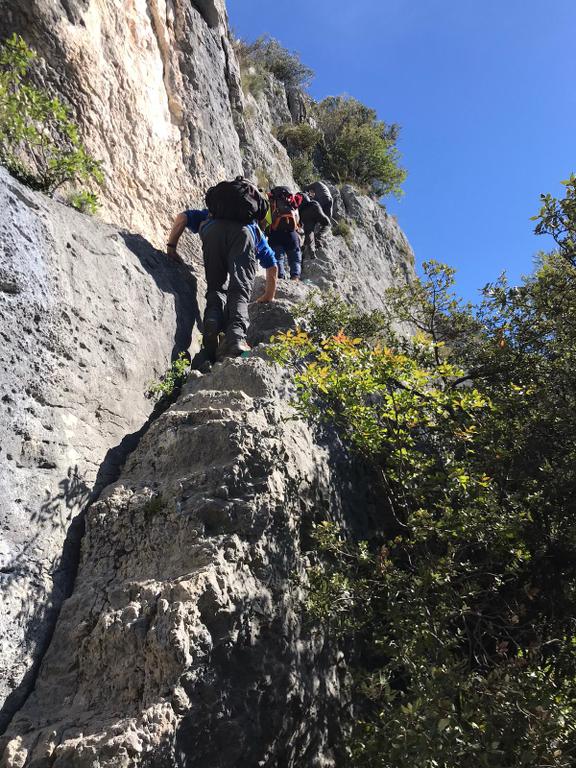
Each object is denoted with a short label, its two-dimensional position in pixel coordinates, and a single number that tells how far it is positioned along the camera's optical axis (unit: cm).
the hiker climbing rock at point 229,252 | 623
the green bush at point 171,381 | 545
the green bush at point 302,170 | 1641
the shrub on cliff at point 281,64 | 1967
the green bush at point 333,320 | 678
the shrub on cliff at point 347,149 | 1745
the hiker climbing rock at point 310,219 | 1176
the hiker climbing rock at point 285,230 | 1012
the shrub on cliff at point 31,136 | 544
